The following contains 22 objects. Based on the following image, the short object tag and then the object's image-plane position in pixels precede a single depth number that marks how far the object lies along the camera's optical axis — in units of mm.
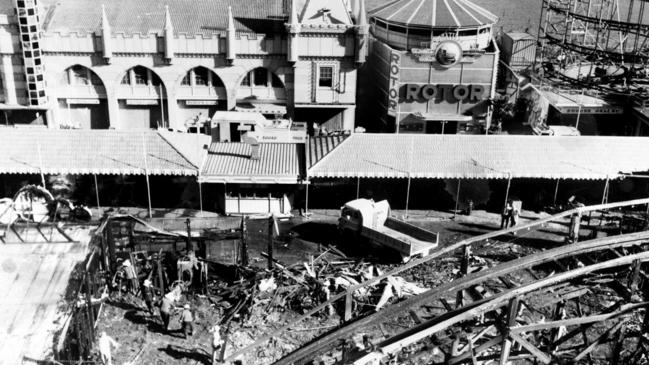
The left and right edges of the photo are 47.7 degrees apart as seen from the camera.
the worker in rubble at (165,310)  32219
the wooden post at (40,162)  42938
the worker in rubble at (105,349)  29391
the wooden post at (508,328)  17625
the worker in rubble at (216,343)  29719
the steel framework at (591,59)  58688
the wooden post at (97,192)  43688
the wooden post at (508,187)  43981
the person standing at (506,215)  43312
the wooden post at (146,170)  43250
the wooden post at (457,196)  45750
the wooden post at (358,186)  44412
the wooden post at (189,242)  37219
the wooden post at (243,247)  37156
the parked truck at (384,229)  38750
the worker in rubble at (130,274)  35125
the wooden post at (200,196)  44031
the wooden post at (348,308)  22783
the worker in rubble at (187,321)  31984
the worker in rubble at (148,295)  34344
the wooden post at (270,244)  37188
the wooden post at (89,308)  29998
